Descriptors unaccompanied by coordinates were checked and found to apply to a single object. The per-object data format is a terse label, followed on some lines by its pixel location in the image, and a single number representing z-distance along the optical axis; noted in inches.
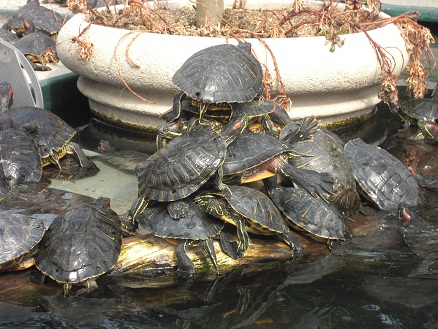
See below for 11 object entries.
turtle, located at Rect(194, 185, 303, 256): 144.4
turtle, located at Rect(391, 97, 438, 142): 237.8
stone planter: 203.6
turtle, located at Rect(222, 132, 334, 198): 154.9
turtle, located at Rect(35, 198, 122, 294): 132.3
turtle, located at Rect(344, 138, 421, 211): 179.3
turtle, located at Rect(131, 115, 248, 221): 145.6
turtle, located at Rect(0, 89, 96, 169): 203.0
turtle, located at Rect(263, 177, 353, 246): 154.6
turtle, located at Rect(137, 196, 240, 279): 143.4
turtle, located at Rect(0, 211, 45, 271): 136.6
